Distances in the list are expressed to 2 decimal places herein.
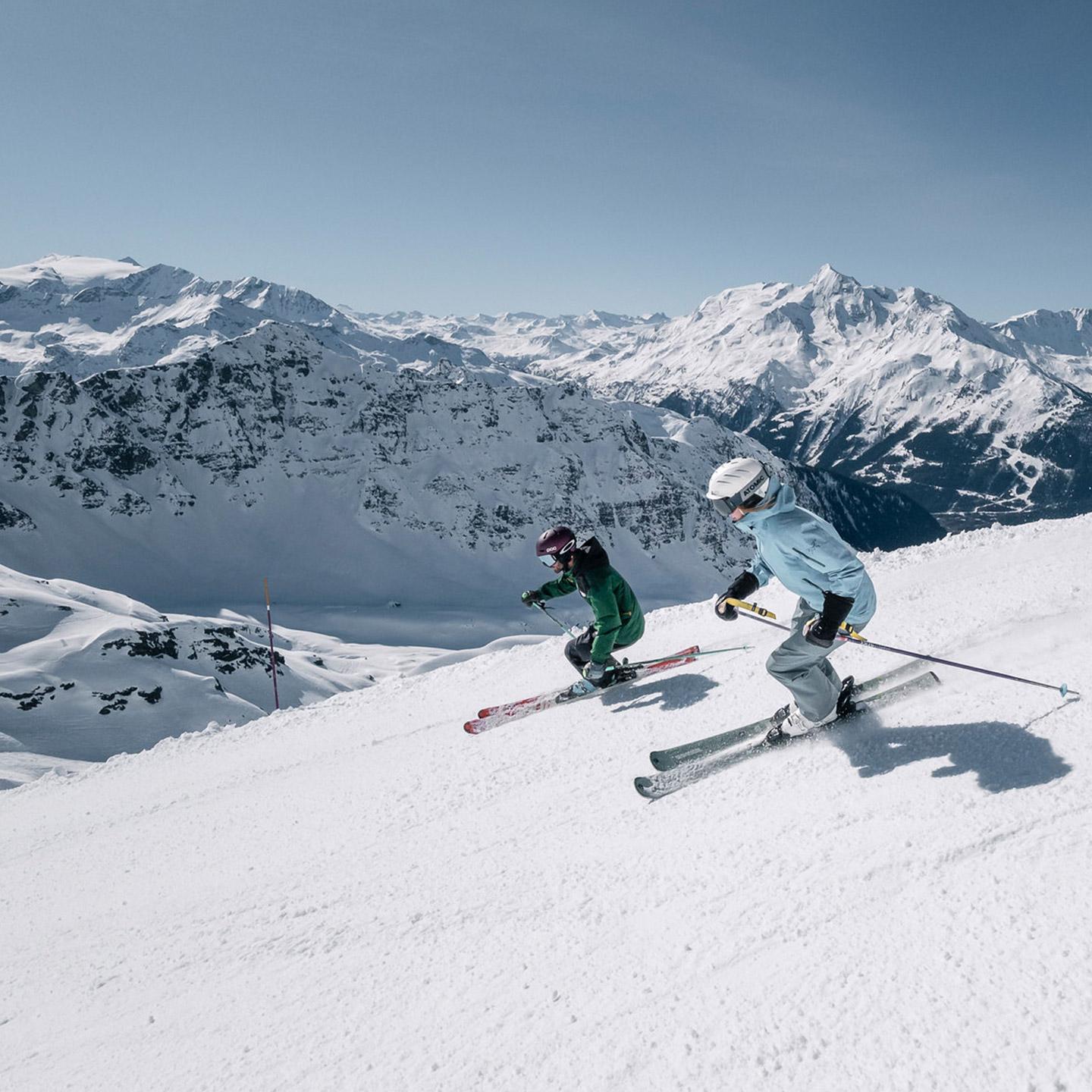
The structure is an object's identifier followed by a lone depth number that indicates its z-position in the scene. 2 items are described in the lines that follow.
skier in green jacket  8.85
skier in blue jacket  5.39
